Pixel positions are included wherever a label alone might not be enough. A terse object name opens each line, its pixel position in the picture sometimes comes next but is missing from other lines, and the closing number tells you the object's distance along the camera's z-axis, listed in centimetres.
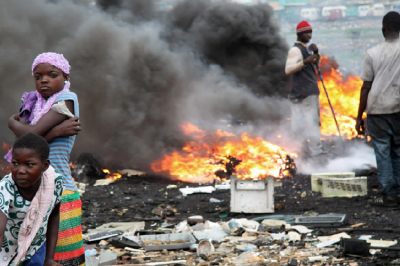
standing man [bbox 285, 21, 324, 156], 1505
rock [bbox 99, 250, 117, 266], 732
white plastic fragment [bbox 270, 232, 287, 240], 828
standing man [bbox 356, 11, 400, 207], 981
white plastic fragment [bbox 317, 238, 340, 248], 764
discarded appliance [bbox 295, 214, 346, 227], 886
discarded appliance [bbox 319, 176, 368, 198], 1112
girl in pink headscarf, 490
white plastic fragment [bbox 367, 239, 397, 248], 730
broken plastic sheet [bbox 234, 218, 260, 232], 919
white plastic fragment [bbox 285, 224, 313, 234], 852
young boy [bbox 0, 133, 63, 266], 397
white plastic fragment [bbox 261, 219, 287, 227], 928
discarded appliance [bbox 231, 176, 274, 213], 1045
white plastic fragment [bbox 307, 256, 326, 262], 698
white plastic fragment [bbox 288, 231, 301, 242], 818
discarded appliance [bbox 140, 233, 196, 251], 848
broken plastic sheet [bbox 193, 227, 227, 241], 872
